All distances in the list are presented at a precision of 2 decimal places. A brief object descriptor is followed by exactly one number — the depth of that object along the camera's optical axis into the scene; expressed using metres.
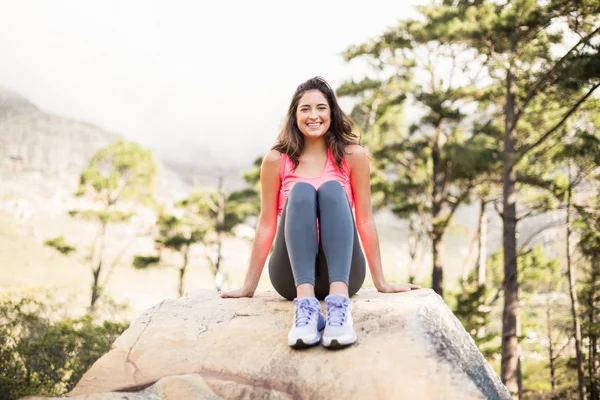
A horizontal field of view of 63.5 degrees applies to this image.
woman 1.80
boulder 1.55
